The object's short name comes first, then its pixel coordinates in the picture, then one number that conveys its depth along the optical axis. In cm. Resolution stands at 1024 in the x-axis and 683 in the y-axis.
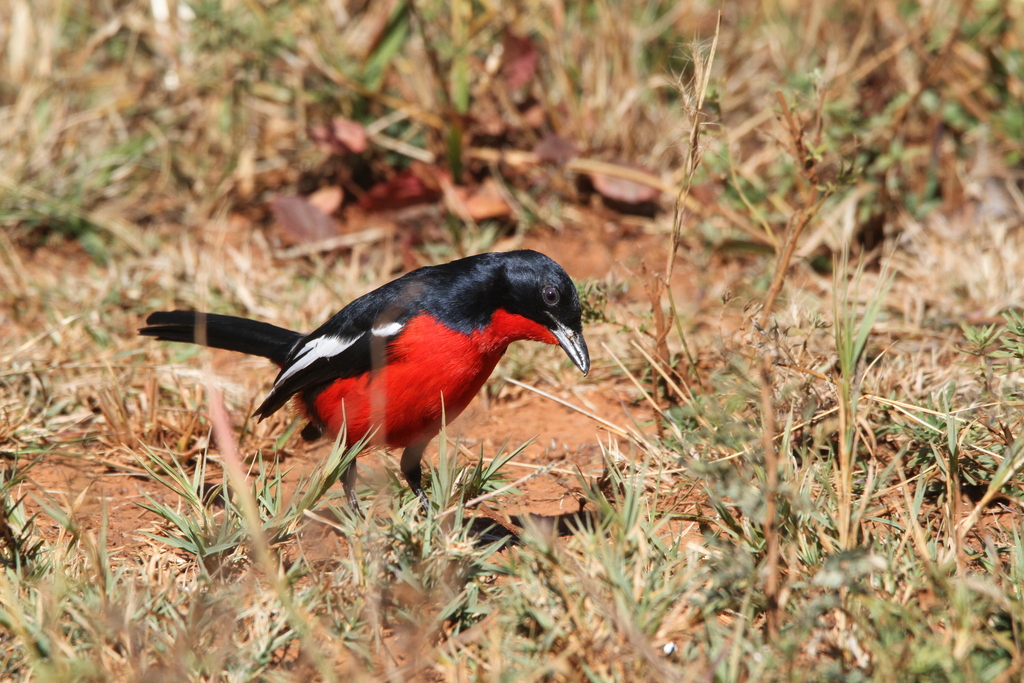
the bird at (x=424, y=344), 629
